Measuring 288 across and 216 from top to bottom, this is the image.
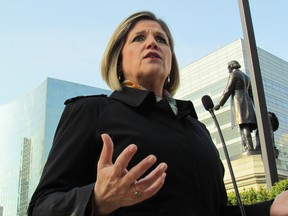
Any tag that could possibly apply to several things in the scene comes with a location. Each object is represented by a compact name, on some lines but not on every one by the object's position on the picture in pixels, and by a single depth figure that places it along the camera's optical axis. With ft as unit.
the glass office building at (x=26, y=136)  226.58
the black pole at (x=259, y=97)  22.46
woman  2.99
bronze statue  32.27
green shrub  18.93
